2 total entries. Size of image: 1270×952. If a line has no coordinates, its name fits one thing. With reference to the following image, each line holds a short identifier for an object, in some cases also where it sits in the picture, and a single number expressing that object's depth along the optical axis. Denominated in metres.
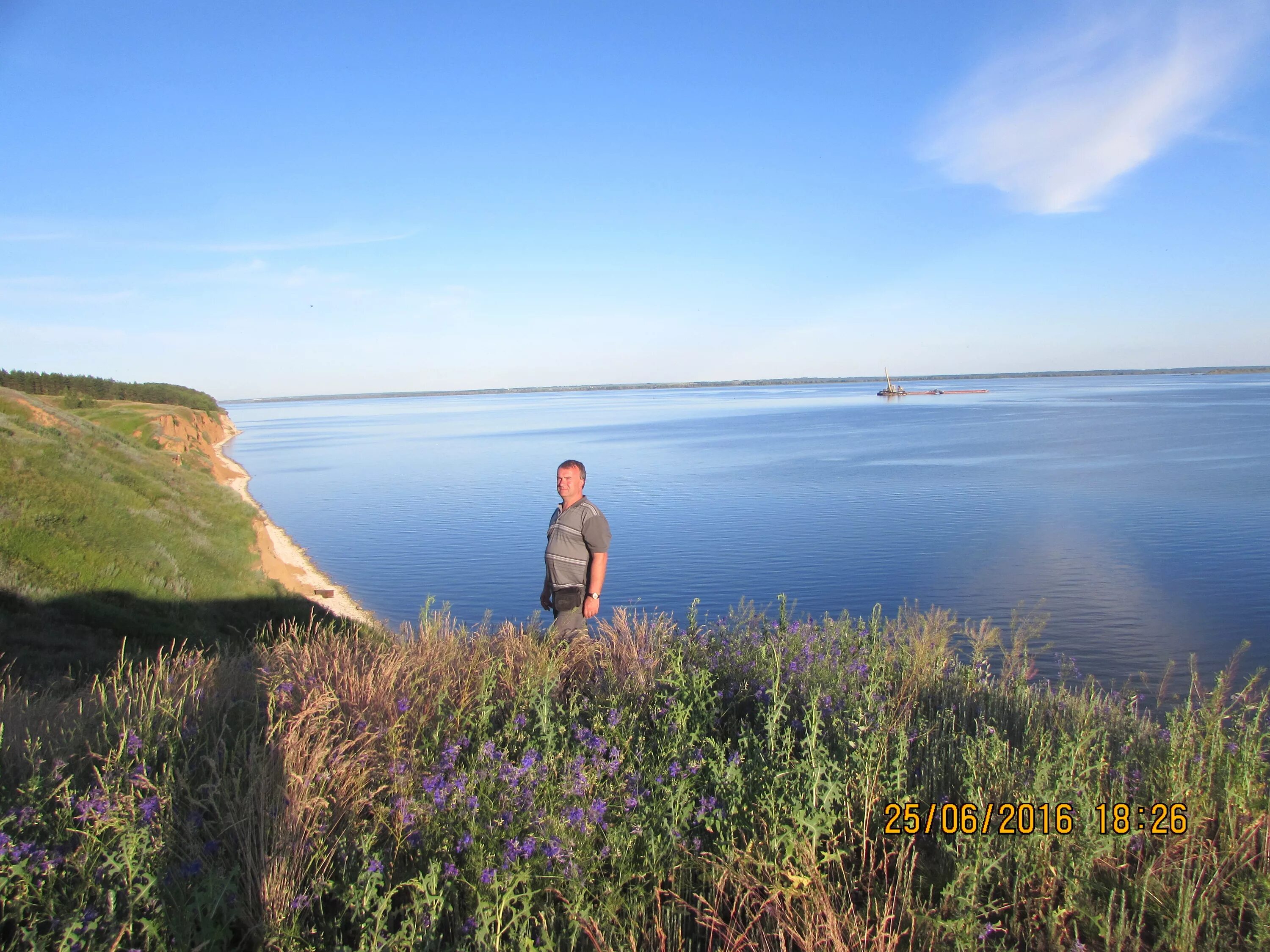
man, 5.87
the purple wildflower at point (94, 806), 2.58
